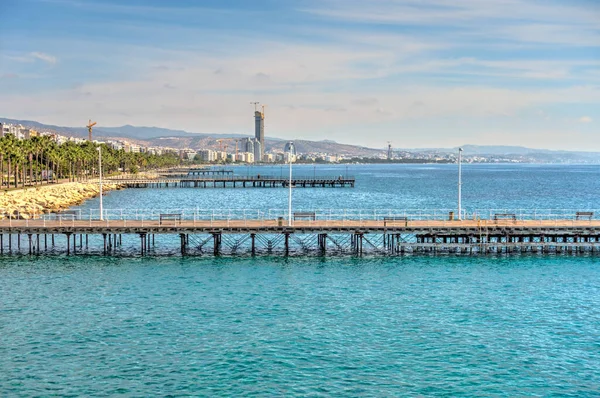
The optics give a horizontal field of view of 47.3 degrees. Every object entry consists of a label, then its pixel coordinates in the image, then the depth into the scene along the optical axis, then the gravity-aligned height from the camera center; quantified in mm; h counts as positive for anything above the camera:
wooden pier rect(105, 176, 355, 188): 176625 -5705
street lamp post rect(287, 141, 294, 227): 59412 +1197
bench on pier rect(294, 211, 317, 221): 61994 -4794
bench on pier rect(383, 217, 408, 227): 60703 -5054
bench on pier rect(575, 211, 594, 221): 63209 -4708
